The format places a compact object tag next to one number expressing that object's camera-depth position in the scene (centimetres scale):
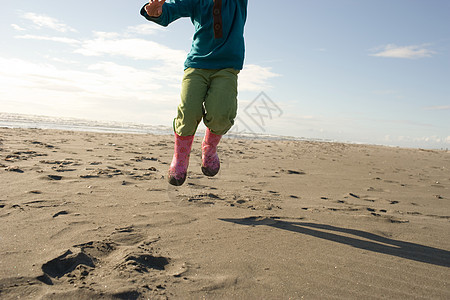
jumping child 291
